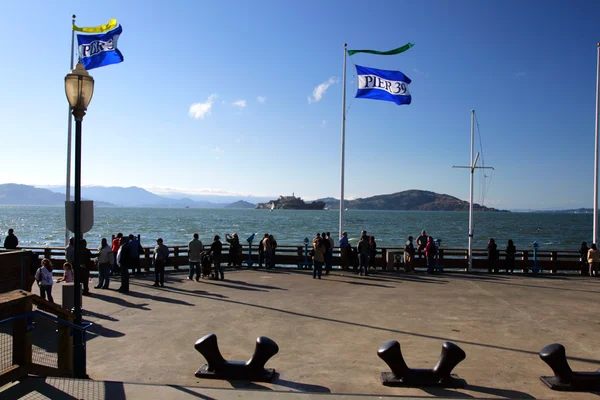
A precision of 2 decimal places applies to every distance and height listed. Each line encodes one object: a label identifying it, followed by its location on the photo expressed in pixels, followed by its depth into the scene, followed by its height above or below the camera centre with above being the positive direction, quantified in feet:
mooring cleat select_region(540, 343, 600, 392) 21.12 -7.64
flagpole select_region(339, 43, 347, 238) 69.21 +12.51
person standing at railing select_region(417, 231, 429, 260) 65.16 -4.67
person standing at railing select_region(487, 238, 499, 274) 64.28 -6.40
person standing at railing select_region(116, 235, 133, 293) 46.42 -6.25
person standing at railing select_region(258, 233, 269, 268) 66.80 -6.80
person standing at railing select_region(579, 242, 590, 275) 64.44 -6.55
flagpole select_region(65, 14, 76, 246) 60.95 +8.45
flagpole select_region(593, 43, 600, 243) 64.28 +13.15
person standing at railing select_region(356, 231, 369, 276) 58.75 -5.56
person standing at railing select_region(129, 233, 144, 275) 56.26 -5.81
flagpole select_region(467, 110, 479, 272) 64.69 +1.76
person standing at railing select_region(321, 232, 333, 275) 58.70 -6.10
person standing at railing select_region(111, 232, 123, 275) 58.23 -5.55
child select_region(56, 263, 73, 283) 39.91 -6.20
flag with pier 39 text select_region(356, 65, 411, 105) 65.98 +18.25
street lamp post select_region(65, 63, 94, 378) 22.13 +2.54
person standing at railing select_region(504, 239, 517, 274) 64.34 -6.33
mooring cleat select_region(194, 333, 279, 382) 22.38 -7.85
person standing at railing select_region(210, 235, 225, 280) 54.90 -5.92
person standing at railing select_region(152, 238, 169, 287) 49.06 -5.98
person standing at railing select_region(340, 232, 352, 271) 63.87 -6.22
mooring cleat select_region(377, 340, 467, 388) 21.72 -7.75
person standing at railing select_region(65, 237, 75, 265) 47.21 -5.12
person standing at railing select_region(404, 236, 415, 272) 62.90 -6.38
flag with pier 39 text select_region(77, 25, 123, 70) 58.34 +19.69
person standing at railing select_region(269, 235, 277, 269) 64.80 -5.94
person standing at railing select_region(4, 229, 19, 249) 56.79 -4.99
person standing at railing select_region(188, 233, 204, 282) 53.88 -5.71
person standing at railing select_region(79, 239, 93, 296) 42.22 -5.95
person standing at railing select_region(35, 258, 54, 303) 37.09 -6.19
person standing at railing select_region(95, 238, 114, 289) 48.03 -6.29
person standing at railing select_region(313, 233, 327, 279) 56.13 -5.66
